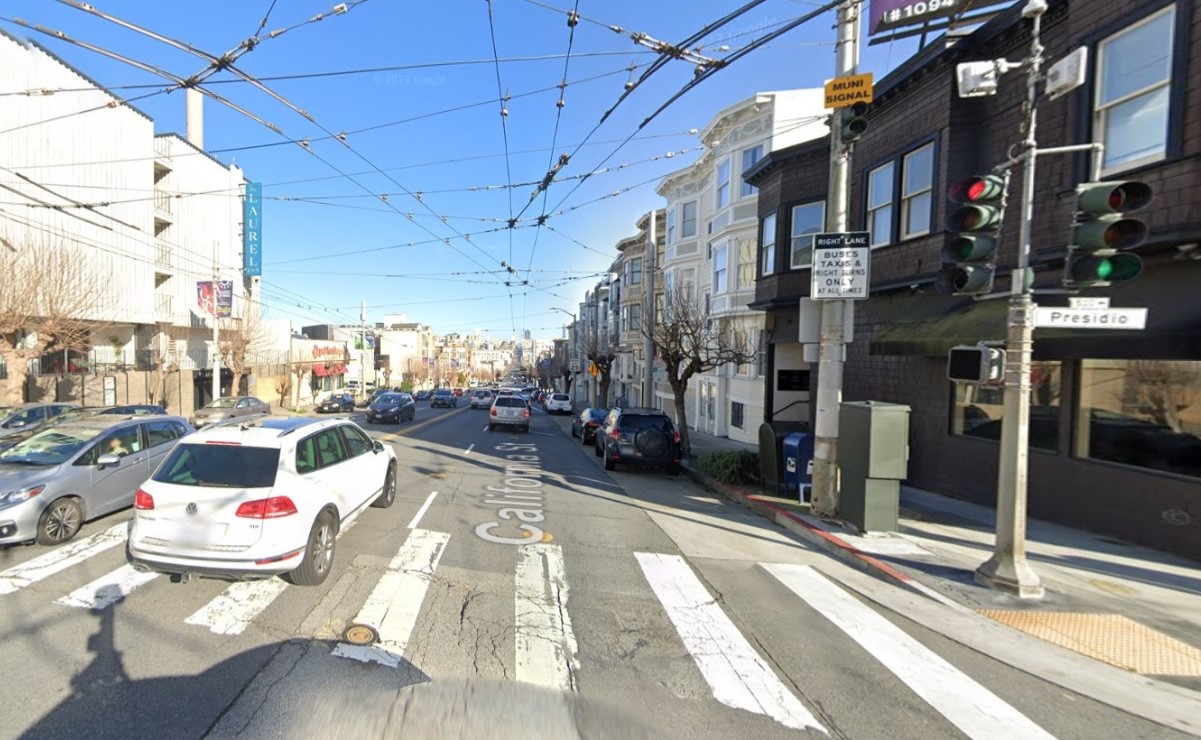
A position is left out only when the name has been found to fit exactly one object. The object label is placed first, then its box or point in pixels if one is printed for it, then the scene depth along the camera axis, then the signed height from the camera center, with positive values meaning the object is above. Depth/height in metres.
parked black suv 12.48 -1.95
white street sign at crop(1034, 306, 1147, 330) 5.12 +0.52
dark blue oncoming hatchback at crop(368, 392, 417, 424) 25.05 -2.74
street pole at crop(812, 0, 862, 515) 7.99 -0.11
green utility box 7.20 -1.00
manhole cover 4.01 -2.16
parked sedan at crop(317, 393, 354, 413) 35.56 -3.71
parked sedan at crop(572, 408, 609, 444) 19.36 -2.42
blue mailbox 9.04 -1.66
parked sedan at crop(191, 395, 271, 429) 20.36 -2.60
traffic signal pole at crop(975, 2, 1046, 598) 5.35 -0.46
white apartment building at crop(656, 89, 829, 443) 18.16 +4.80
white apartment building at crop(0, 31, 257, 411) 20.86 +6.45
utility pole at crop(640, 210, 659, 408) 17.89 +1.56
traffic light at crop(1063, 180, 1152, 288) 4.86 +1.27
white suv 4.60 -1.45
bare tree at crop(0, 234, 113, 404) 14.77 +1.13
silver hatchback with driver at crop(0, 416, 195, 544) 5.80 -1.60
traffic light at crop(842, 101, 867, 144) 7.20 +3.26
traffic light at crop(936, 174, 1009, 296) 5.41 +1.42
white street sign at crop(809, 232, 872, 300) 7.76 +1.41
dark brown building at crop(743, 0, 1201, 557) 6.54 +1.39
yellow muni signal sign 7.30 +3.74
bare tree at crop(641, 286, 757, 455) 14.12 +0.47
